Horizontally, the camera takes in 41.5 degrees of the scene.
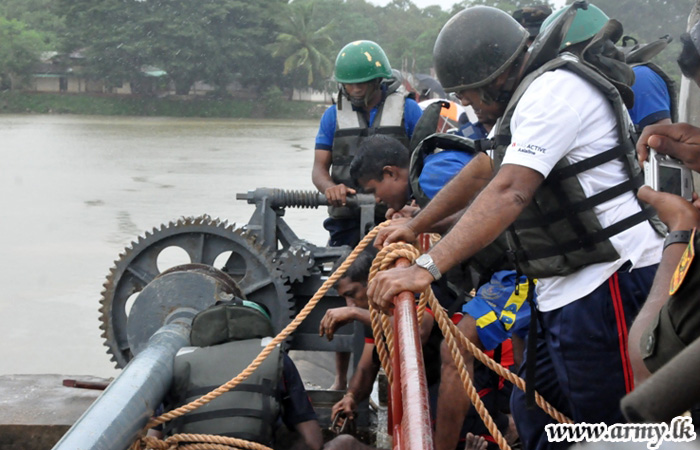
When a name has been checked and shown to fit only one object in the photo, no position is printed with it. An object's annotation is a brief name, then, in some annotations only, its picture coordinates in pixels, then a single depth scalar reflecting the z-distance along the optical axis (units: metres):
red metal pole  1.99
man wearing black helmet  2.79
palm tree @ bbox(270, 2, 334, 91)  61.50
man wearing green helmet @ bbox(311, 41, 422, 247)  6.25
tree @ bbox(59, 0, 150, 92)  55.41
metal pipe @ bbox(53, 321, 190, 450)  3.54
